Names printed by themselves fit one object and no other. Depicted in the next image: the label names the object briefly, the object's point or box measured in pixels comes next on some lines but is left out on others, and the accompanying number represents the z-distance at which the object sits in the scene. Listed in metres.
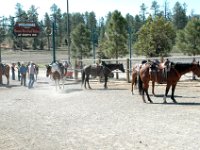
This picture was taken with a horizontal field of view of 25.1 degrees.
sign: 36.84
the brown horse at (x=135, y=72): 21.24
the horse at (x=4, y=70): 33.97
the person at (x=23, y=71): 31.61
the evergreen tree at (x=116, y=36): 40.03
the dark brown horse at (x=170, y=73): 18.89
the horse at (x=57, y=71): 27.38
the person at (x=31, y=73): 29.42
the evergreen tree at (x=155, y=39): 37.66
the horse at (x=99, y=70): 27.05
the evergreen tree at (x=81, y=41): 47.88
